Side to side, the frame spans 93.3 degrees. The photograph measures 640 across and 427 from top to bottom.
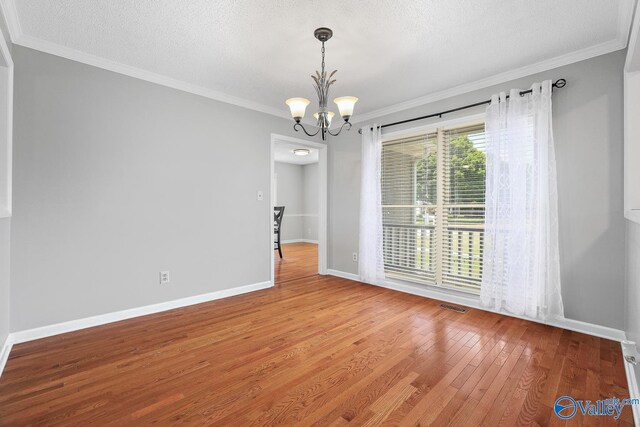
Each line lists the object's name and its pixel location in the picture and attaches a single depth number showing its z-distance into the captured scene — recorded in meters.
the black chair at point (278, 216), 6.59
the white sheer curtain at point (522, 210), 2.76
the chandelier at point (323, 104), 2.43
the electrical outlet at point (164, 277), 3.24
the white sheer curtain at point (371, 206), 4.18
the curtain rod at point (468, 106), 2.76
